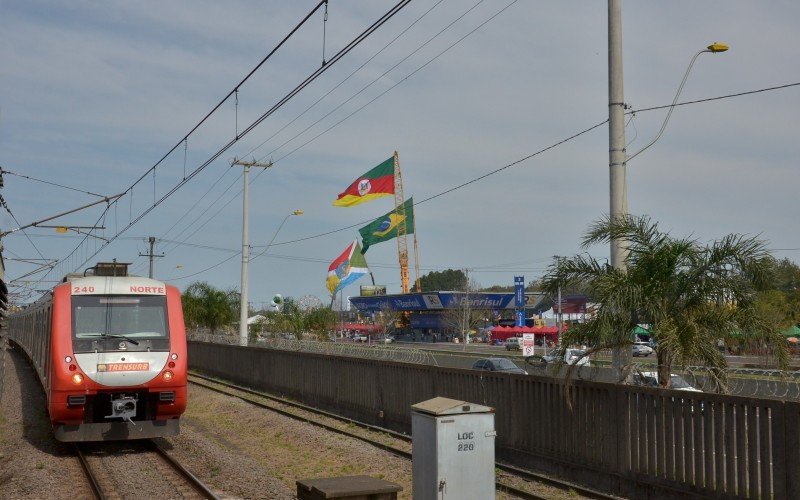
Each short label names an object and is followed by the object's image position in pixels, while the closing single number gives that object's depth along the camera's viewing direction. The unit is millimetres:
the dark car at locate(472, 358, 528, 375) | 28656
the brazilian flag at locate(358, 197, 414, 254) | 53562
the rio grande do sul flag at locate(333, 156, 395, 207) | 43475
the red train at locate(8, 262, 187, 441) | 13344
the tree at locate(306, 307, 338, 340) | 47812
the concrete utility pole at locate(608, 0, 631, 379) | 11680
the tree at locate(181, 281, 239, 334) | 56281
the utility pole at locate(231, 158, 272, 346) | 36688
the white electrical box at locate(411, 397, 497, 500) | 8516
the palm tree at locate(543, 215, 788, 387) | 10586
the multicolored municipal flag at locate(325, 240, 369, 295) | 60812
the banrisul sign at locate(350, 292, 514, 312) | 83688
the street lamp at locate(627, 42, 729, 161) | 12000
